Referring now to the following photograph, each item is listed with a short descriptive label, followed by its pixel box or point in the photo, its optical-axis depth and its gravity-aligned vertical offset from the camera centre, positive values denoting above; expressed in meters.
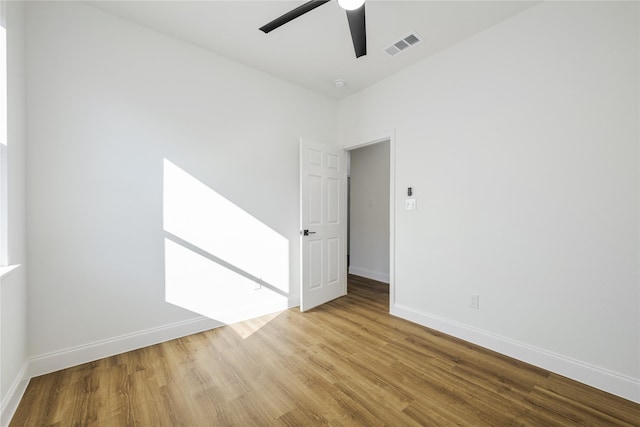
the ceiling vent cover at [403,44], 2.46 +1.59
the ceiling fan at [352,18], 1.58 +1.21
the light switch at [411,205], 2.92 +0.03
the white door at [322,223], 3.19 -0.21
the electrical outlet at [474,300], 2.44 -0.87
